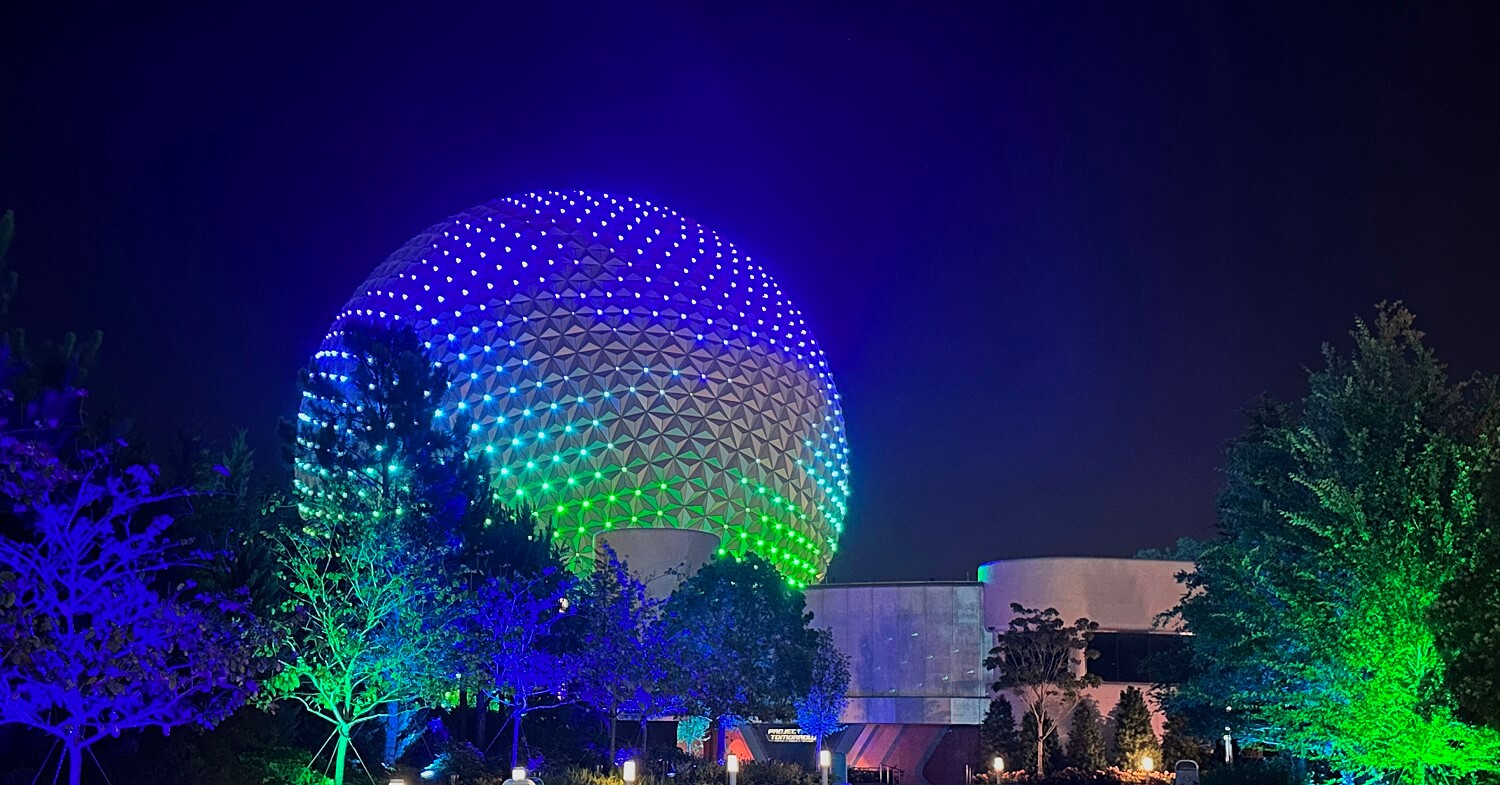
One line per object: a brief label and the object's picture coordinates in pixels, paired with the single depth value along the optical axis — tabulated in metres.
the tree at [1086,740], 45.91
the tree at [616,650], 30.39
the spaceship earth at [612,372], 44.06
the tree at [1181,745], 47.34
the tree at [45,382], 20.23
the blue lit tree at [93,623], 16.91
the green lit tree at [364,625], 23.25
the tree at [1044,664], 46.44
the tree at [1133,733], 46.88
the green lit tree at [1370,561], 19.98
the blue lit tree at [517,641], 27.78
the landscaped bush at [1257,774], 28.97
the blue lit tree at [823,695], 45.78
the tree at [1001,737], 46.34
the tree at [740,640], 34.44
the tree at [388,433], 31.22
